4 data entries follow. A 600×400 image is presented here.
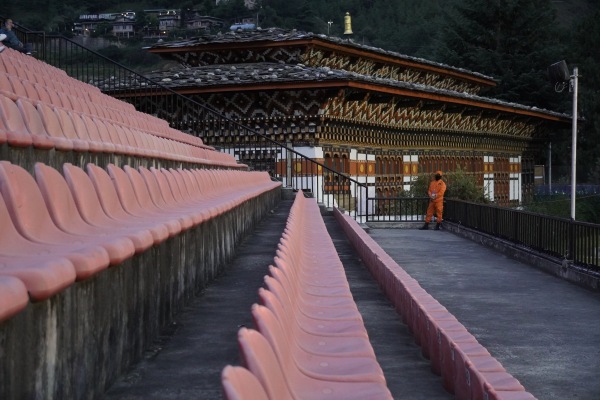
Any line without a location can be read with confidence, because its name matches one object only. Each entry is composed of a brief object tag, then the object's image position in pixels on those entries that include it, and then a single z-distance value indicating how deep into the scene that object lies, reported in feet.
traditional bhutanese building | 83.20
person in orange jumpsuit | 85.83
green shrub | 101.62
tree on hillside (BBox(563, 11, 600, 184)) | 191.83
